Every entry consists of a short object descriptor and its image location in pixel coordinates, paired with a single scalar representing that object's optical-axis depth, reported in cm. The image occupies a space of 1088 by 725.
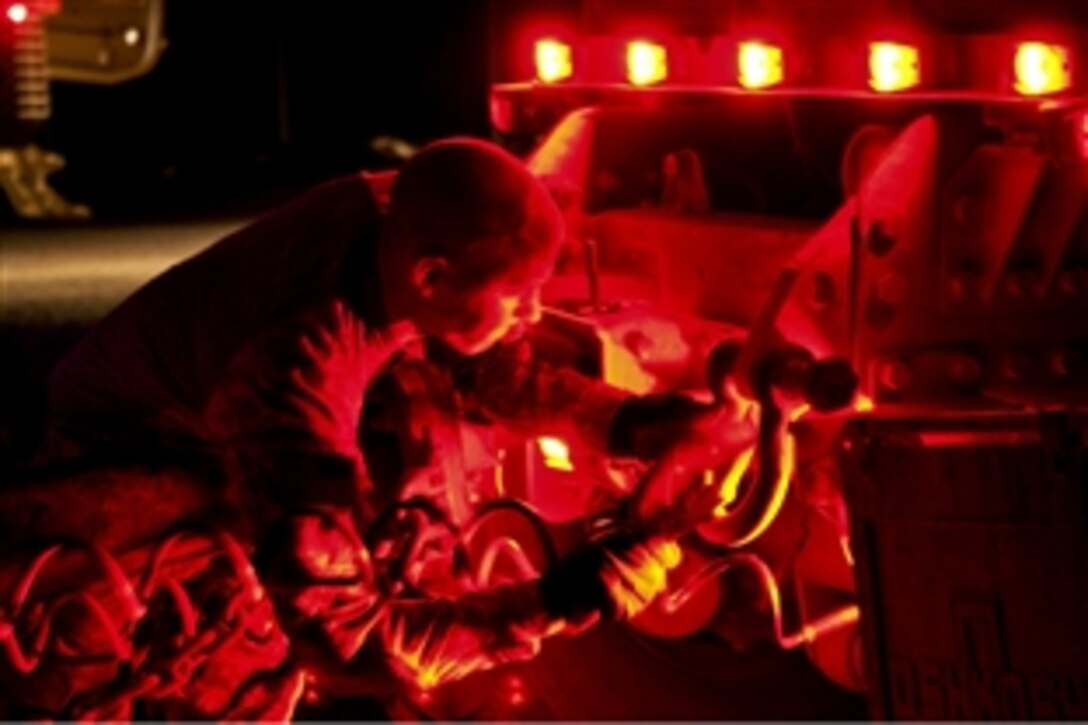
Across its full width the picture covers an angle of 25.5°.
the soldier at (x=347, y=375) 390
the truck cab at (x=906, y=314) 370
